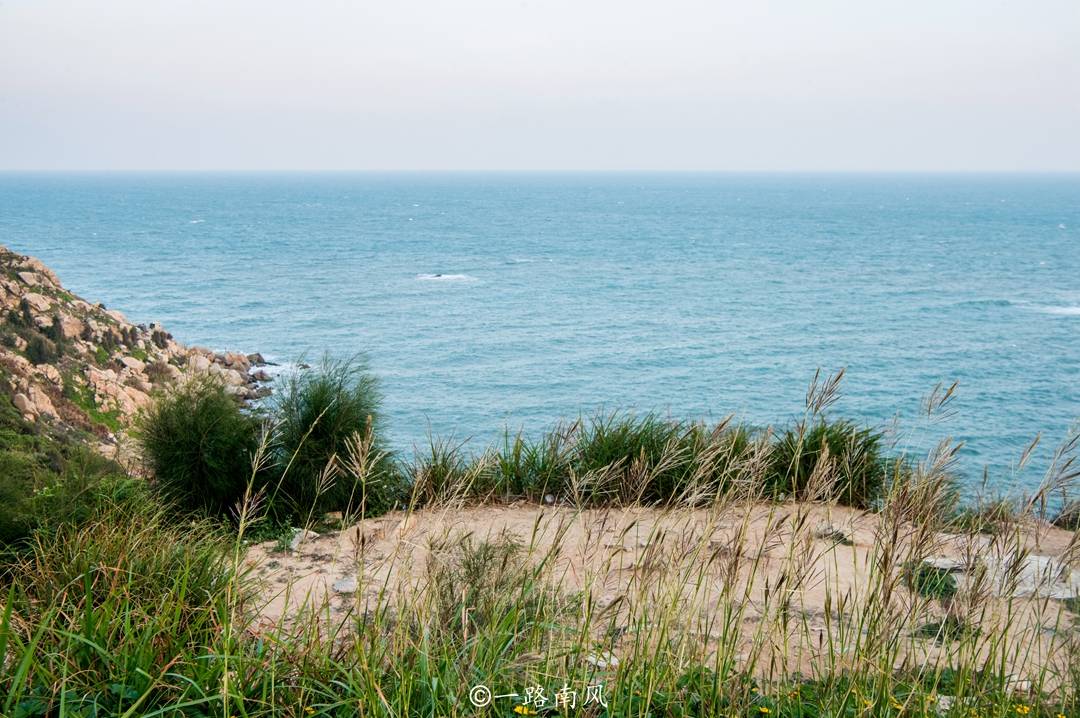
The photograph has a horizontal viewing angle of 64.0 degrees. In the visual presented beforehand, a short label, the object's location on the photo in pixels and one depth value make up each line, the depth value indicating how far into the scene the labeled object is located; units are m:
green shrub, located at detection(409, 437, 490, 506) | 8.76
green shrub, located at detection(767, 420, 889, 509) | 8.85
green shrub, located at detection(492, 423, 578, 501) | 9.09
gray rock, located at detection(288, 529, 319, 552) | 7.45
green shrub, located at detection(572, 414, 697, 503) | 8.73
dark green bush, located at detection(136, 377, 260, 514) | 8.29
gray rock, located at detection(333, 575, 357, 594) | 6.32
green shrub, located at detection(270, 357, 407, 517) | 8.56
